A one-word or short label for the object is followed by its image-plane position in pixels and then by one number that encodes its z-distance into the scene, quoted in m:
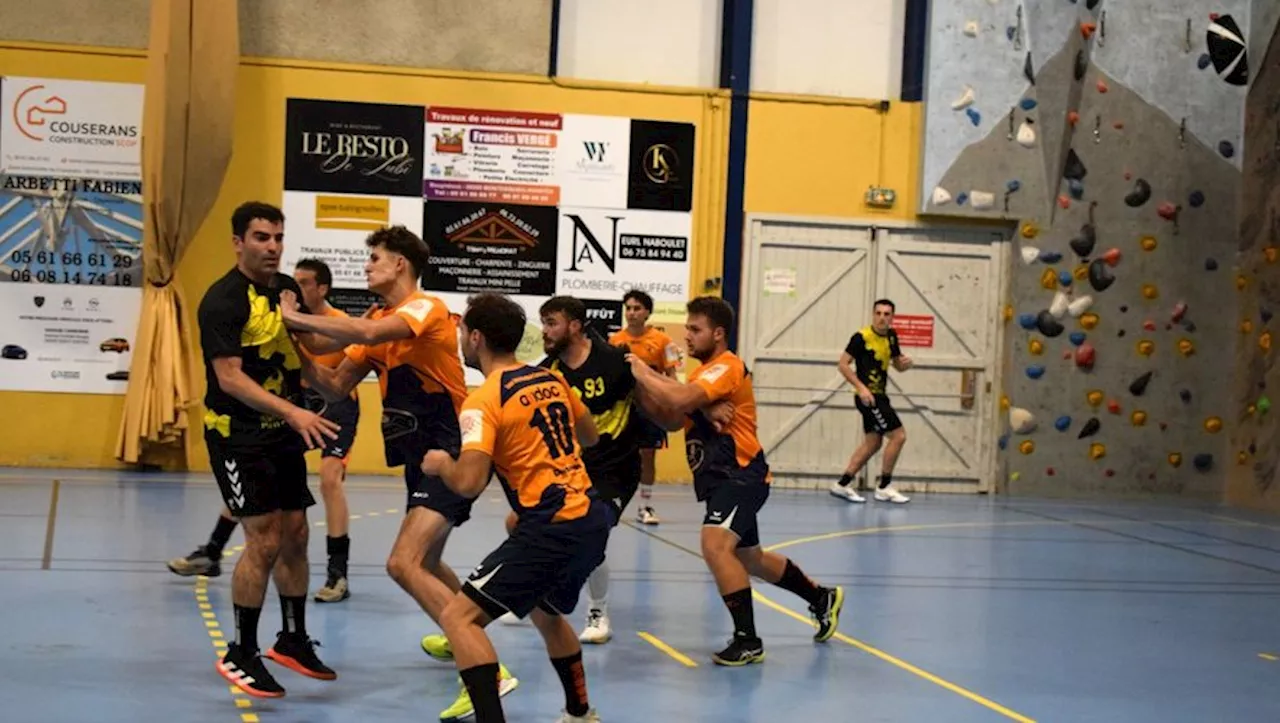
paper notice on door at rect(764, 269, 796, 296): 18.23
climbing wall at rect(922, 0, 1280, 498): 18.27
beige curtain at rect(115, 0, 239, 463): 16.31
